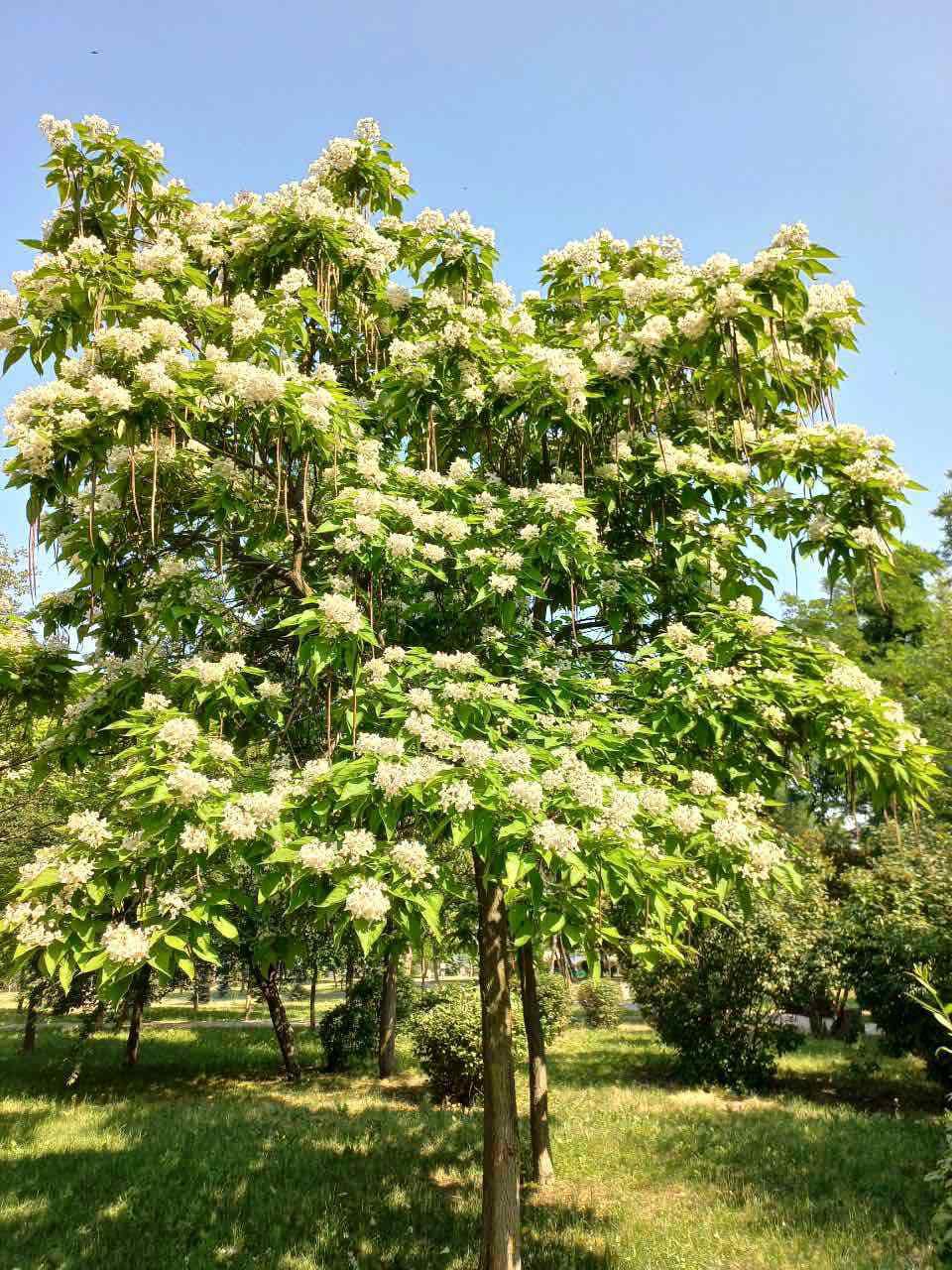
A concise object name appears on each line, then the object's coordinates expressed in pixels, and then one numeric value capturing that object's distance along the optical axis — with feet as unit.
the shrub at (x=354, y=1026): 63.62
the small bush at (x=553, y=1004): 70.54
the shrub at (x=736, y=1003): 51.37
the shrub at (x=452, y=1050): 46.98
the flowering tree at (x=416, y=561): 14.55
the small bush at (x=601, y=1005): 90.17
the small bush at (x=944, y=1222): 13.33
